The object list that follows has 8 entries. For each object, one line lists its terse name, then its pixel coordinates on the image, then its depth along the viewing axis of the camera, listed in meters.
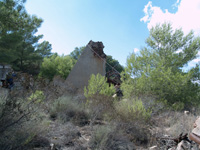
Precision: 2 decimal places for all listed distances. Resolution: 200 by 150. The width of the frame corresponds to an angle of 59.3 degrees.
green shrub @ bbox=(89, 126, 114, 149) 3.88
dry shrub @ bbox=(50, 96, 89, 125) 5.69
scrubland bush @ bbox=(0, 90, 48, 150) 2.92
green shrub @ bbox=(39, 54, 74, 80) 21.38
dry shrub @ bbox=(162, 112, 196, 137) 5.07
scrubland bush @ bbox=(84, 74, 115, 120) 5.50
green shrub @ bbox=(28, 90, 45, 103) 4.88
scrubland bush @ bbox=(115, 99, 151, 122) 5.34
